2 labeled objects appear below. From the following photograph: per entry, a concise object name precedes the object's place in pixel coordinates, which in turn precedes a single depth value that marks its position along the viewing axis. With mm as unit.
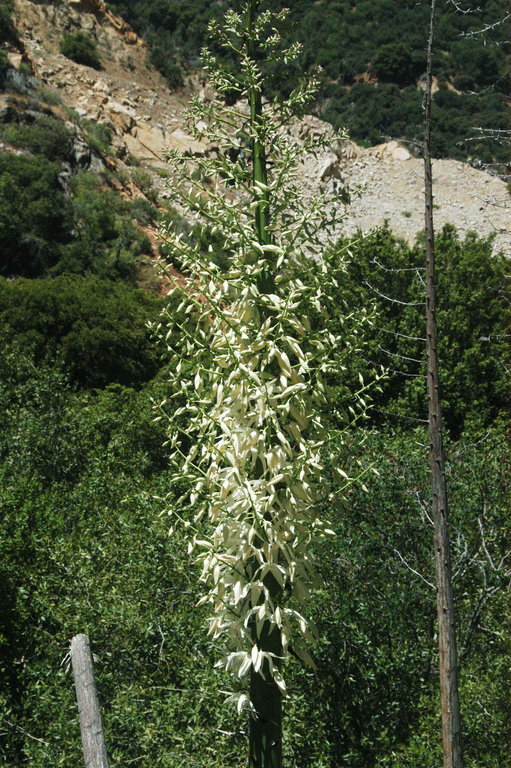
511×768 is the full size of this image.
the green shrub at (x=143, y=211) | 33750
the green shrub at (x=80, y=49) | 46781
